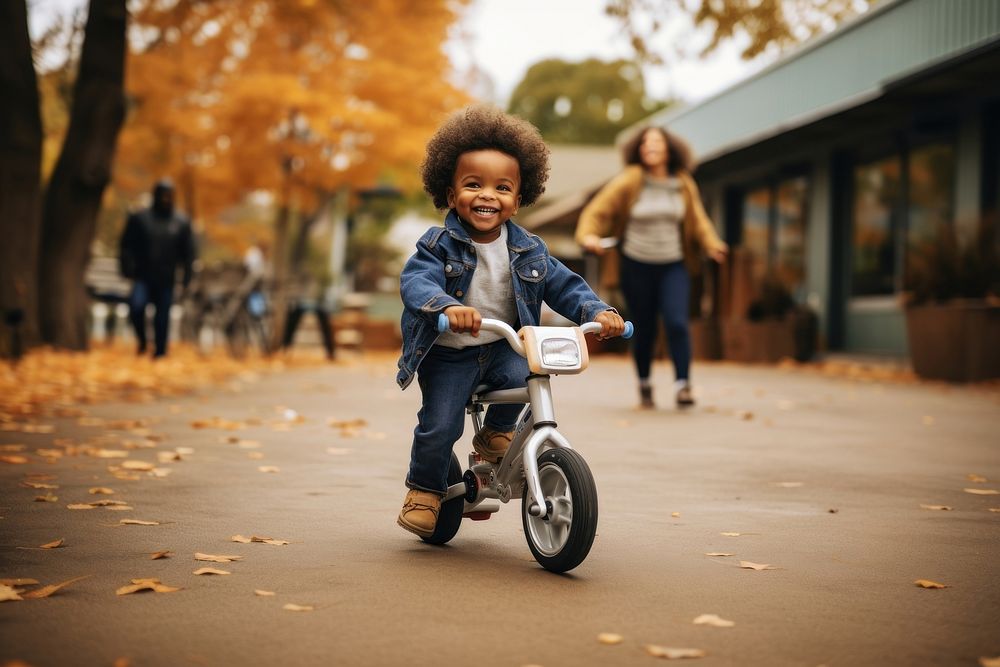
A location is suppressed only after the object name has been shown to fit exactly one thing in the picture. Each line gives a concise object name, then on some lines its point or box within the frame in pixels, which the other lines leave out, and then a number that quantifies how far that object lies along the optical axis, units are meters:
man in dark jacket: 14.91
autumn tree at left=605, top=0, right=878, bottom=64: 18.47
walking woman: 9.98
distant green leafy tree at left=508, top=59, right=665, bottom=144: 59.28
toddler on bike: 4.36
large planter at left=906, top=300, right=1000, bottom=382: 13.11
